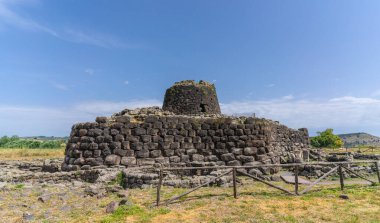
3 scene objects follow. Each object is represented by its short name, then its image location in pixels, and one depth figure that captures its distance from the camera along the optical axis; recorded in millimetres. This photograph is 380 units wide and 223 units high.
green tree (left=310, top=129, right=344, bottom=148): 65750
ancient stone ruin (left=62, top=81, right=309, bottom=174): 12492
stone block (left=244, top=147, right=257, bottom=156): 13250
